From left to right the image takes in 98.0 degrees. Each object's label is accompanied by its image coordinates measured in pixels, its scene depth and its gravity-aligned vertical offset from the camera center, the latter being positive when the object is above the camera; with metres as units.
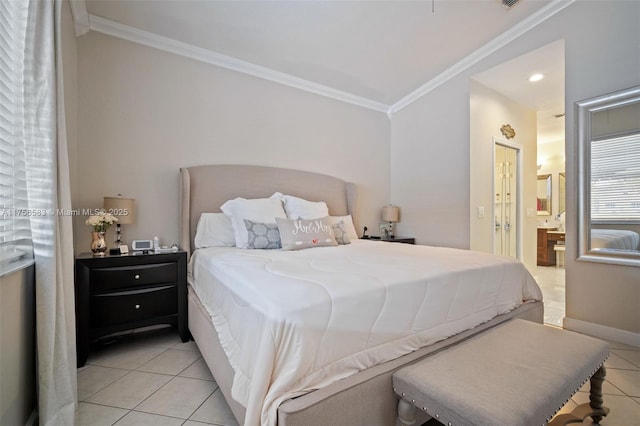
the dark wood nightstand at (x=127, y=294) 1.99 -0.64
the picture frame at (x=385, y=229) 4.13 -0.30
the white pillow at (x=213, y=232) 2.62 -0.21
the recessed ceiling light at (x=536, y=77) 3.19 +1.53
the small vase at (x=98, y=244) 2.20 -0.26
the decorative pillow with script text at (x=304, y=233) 2.41 -0.21
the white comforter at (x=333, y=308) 0.95 -0.44
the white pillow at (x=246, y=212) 2.53 -0.02
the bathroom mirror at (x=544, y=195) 6.34 +0.31
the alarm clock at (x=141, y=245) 2.43 -0.30
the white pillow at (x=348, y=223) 3.19 -0.16
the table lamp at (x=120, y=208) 2.28 +0.03
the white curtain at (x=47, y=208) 1.32 +0.02
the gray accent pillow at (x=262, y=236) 2.44 -0.23
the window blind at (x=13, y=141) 1.21 +0.32
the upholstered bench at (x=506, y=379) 0.88 -0.62
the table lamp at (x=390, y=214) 4.01 -0.07
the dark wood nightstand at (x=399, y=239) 3.81 -0.41
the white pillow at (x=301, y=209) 2.92 +0.01
